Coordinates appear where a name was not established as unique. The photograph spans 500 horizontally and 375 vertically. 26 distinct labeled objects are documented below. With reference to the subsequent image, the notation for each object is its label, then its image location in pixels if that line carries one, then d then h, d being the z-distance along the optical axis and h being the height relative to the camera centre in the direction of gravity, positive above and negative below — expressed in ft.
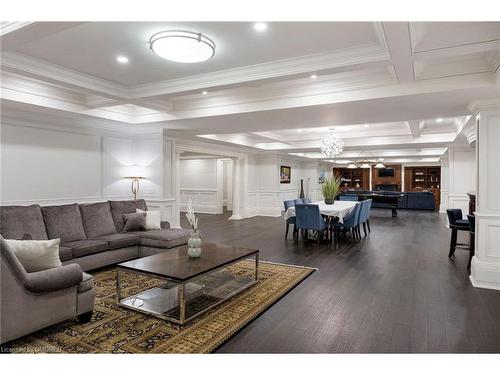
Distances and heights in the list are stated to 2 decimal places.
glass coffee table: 10.19 -4.01
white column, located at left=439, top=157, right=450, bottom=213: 41.21 +0.50
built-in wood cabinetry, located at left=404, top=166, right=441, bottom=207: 53.93 +1.46
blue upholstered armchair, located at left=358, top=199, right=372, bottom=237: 23.89 -1.96
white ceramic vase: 12.14 -2.27
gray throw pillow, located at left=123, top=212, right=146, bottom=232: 17.65 -2.06
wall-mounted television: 57.26 +2.56
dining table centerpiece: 24.81 -0.39
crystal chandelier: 24.82 +3.08
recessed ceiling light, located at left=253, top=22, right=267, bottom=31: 8.76 +4.39
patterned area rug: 8.23 -4.13
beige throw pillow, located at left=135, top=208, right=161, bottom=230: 18.02 -1.97
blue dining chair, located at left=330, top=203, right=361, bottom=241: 22.33 -2.41
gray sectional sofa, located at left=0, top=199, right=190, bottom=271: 13.53 -2.31
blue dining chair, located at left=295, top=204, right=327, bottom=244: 21.02 -2.13
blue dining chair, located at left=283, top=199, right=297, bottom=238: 23.51 -1.66
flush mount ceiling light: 9.12 +4.03
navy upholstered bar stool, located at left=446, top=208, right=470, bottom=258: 17.40 -1.99
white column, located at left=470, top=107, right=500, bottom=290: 13.47 -0.58
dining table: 21.75 -1.66
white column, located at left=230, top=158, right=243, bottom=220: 36.14 -0.20
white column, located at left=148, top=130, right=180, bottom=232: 21.70 -0.16
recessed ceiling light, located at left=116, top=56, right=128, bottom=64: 11.37 +4.48
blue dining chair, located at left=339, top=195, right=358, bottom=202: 32.40 -1.20
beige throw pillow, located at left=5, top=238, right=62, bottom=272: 9.14 -2.02
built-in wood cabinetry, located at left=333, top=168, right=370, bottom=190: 59.93 +1.54
